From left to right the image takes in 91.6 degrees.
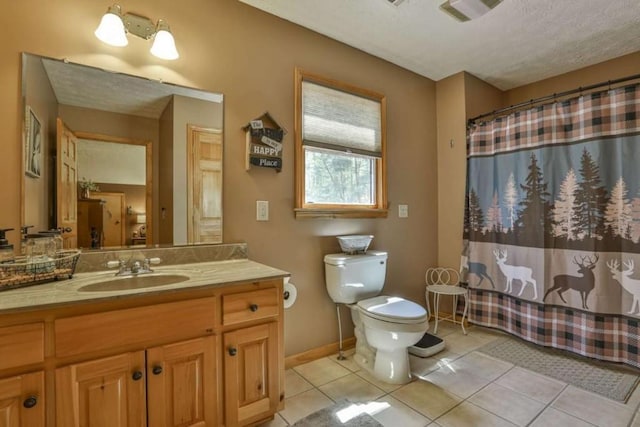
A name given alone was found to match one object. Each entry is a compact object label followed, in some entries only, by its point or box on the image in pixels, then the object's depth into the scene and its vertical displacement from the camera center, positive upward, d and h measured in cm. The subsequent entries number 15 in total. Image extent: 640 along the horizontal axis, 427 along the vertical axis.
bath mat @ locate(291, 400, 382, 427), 158 -106
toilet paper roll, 186 -48
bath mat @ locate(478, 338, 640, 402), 190 -106
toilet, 188 -62
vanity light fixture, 150 +95
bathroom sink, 139 -31
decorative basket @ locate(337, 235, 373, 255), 228 -21
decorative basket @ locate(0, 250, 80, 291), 118 -22
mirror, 148 +31
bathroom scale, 230 -100
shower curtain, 209 -9
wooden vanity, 103 -54
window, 224 +50
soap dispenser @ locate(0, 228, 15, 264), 122 -13
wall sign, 196 +47
